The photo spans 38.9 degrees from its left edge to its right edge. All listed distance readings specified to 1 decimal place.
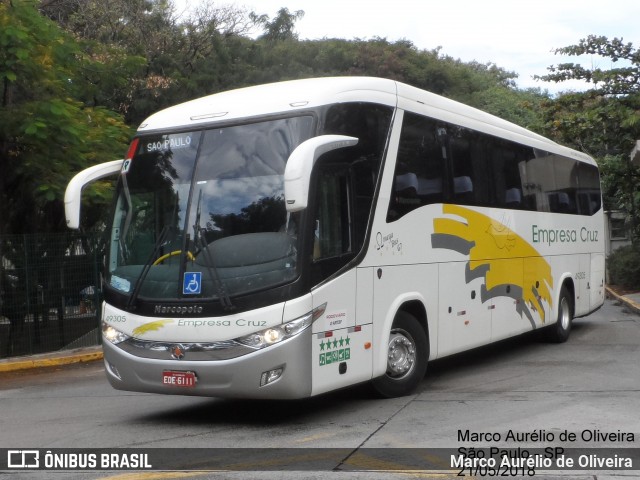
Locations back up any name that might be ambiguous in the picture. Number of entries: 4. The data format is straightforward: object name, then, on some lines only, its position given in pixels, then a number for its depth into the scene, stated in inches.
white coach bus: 332.2
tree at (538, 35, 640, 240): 1011.9
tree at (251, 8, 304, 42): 1856.5
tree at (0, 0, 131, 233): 584.7
